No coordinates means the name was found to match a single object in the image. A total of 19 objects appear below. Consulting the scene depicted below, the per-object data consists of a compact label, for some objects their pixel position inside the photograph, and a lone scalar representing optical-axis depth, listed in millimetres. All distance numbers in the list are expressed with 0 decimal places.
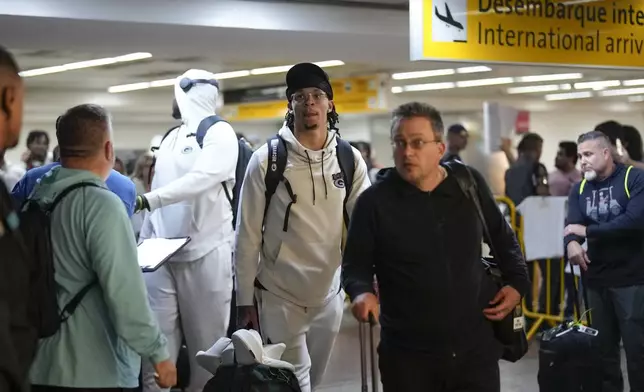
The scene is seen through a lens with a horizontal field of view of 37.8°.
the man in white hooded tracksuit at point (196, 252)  5727
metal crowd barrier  9688
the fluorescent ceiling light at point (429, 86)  21000
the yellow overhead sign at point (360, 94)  18984
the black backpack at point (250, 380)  4074
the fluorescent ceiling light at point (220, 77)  17312
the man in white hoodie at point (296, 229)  4695
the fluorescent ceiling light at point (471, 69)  16769
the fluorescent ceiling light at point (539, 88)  21734
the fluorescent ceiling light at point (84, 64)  14602
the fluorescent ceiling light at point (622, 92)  22314
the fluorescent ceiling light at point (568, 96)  24092
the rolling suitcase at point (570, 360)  5867
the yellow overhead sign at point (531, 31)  6035
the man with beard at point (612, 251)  6070
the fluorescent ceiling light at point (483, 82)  19938
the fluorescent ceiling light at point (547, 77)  18431
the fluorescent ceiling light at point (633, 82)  19356
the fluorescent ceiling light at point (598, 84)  20431
